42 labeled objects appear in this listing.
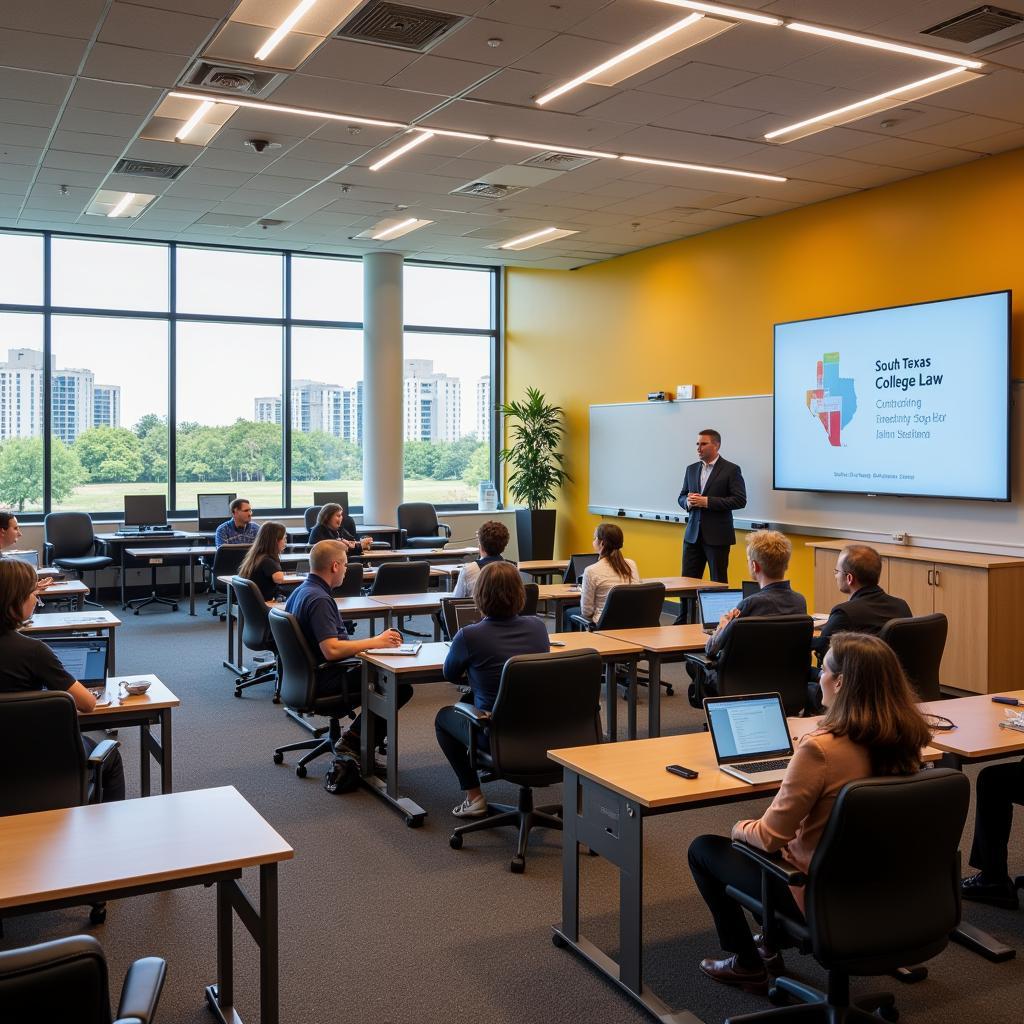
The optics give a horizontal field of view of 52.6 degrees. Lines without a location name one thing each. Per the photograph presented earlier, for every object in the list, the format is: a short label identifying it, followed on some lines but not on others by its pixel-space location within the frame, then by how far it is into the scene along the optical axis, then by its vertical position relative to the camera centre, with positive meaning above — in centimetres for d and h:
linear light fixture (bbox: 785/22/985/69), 514 +222
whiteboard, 726 -14
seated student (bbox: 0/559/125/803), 340 -59
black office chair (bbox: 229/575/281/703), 636 -89
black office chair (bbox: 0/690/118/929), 307 -85
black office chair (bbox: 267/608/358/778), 500 -98
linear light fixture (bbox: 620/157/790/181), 767 +232
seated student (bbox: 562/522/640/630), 639 -61
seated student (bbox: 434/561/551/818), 429 -68
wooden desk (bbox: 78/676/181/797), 386 -91
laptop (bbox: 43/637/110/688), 405 -73
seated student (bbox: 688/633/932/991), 267 -70
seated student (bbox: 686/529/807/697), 507 -53
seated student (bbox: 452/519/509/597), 592 -42
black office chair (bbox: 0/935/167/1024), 161 -81
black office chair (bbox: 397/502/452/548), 1151 -58
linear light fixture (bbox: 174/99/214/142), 665 +237
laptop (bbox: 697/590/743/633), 576 -71
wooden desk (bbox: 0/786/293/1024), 227 -89
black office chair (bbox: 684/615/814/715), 489 -87
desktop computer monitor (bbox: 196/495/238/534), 1116 -40
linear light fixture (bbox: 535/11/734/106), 517 +227
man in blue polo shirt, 500 -74
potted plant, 1225 +6
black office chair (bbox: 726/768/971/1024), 249 -101
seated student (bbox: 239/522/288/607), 677 -55
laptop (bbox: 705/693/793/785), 324 -82
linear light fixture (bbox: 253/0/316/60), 505 +228
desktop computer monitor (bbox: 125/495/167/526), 1098 -39
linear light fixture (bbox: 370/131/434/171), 722 +237
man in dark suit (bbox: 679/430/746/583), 888 -30
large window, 1109 +114
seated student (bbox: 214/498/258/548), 934 -48
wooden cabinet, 666 -87
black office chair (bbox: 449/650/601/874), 402 -96
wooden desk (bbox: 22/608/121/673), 561 -83
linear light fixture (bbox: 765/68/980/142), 580 +226
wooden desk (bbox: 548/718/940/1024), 300 -100
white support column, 1183 +102
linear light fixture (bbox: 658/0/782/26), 487 +221
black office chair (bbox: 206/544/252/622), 868 -72
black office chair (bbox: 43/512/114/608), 1037 -71
